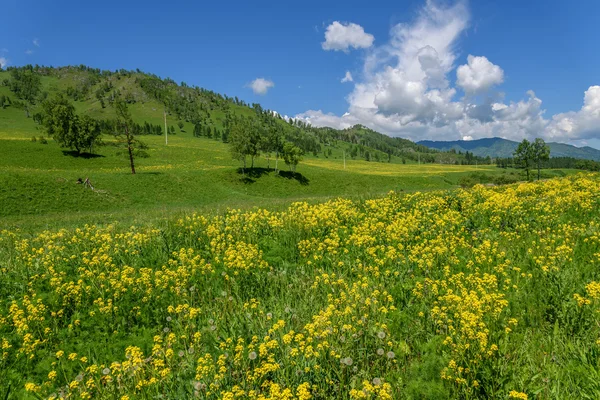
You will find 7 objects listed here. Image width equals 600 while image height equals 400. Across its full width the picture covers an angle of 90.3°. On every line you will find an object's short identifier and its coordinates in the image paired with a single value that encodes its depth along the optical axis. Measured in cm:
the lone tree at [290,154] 6731
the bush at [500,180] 7588
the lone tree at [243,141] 5805
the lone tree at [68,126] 6281
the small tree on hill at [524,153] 8131
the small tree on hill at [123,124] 4778
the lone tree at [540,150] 7926
